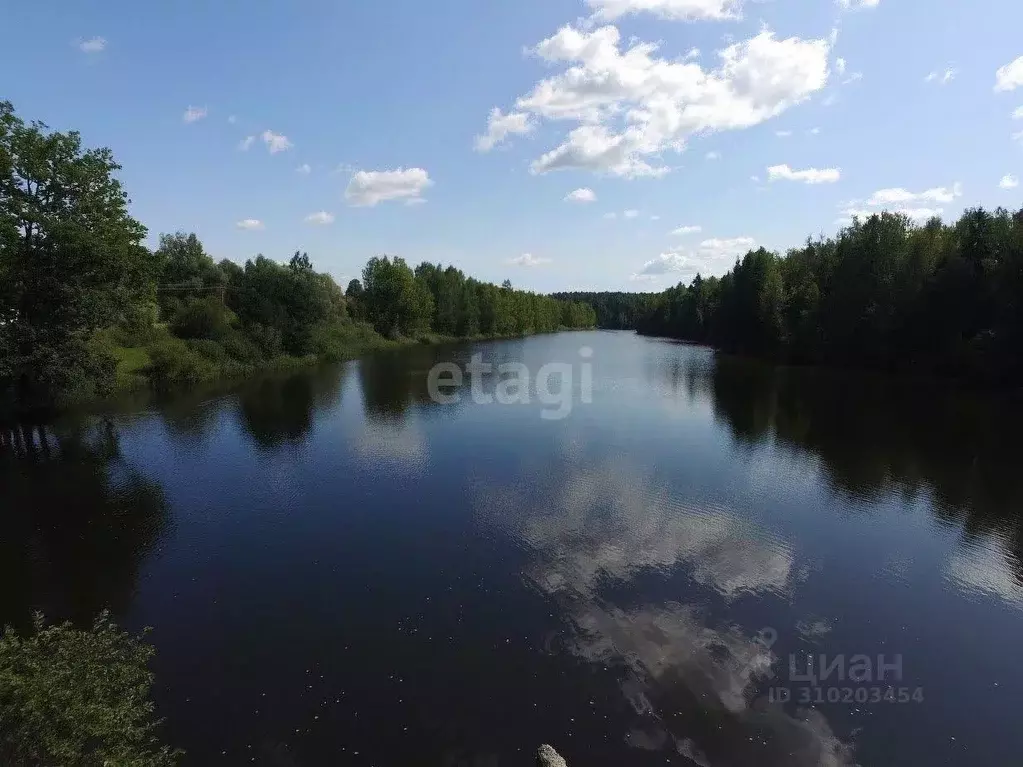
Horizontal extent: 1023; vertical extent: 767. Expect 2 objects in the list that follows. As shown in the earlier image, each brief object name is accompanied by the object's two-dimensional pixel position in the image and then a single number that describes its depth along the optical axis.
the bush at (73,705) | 6.01
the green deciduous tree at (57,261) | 26.06
